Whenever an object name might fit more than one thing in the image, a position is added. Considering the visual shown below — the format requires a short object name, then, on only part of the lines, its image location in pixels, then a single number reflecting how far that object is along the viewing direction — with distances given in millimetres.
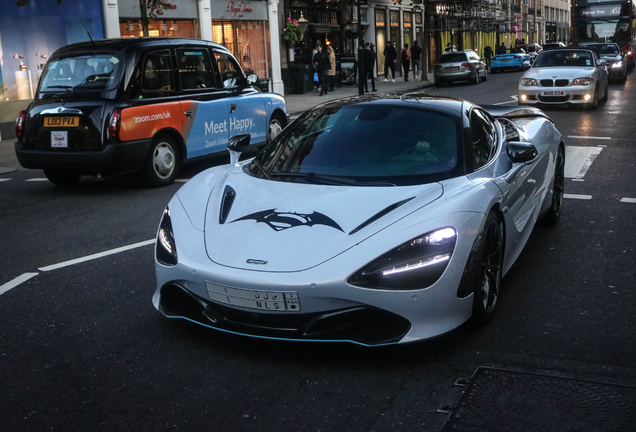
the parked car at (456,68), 31672
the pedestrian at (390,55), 32938
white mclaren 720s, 3502
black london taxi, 8492
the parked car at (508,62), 44625
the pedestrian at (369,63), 28300
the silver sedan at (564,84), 17406
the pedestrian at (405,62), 35312
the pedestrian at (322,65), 27000
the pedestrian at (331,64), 28203
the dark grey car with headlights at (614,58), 28047
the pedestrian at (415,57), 35906
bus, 31797
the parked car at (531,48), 56509
